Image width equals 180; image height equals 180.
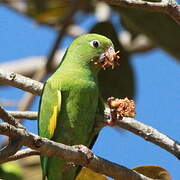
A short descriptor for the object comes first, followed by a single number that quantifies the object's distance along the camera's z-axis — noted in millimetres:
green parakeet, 5648
